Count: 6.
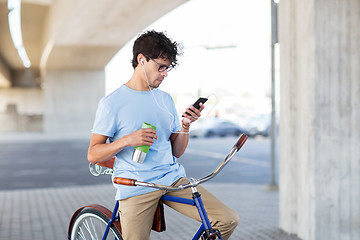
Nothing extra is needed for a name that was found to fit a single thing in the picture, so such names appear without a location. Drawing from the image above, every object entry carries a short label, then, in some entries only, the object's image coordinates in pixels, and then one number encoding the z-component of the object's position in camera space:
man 2.43
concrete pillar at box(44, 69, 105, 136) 34.25
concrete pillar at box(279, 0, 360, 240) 4.66
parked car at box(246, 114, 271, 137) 30.51
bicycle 2.25
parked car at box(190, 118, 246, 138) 31.14
